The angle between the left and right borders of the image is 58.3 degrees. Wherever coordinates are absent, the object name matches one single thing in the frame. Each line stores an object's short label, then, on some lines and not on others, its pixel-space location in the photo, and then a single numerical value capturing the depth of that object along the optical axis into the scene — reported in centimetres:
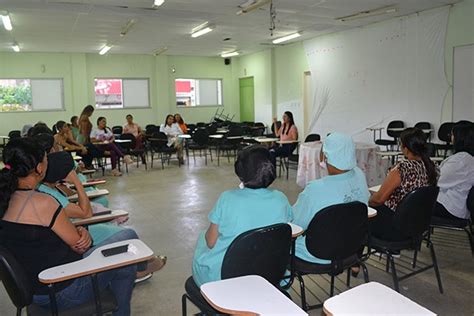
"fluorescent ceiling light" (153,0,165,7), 639
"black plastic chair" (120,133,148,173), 937
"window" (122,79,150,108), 1348
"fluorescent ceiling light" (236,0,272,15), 656
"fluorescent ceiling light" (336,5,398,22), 764
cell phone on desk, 207
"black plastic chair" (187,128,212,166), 1005
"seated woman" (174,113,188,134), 1077
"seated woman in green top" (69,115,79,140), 854
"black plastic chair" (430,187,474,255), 345
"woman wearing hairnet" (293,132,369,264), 250
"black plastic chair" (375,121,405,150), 841
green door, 1466
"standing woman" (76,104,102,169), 852
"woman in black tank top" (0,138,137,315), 198
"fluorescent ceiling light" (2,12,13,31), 724
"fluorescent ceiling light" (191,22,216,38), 877
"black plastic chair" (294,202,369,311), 230
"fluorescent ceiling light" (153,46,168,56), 1221
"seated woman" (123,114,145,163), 1011
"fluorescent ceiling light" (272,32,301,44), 1026
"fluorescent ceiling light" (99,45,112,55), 1148
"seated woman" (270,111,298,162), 795
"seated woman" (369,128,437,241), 302
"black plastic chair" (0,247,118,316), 188
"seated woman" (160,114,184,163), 981
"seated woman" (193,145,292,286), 206
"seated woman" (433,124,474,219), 347
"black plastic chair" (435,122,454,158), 735
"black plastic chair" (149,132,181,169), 942
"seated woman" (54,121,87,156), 765
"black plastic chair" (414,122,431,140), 795
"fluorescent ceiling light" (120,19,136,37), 822
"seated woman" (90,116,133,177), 892
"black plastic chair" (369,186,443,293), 271
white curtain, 793
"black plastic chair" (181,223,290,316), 191
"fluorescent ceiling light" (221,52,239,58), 1389
